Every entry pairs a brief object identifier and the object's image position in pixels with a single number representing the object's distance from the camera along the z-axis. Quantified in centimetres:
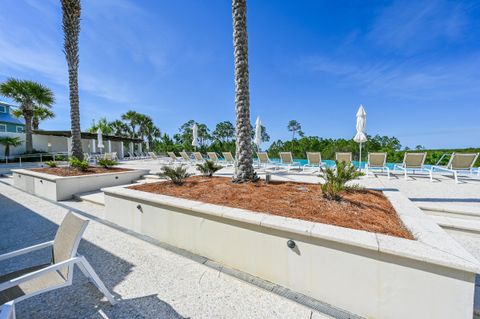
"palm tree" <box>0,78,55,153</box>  1856
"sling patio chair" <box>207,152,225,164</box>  1239
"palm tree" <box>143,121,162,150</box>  3541
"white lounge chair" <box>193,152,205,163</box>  1301
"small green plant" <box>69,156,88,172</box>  776
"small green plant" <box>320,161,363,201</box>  337
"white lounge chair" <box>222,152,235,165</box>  1184
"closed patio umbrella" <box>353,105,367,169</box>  761
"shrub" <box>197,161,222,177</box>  595
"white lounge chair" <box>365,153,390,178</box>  758
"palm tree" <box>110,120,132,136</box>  3578
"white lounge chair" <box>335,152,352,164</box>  828
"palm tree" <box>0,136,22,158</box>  1881
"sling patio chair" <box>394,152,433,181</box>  697
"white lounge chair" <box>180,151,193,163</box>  1446
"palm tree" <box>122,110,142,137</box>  3331
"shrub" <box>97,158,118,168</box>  902
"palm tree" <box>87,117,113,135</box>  3444
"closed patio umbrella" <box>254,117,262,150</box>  888
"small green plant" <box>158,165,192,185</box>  503
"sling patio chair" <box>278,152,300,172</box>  986
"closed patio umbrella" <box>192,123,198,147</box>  1345
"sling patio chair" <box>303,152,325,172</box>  928
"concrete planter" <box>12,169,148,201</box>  640
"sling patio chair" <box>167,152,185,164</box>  1611
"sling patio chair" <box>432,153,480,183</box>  627
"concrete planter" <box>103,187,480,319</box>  162
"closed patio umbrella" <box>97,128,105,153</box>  1692
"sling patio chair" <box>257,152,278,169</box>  1030
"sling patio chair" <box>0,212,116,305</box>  162
